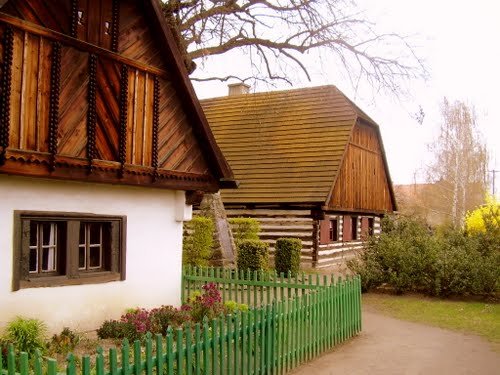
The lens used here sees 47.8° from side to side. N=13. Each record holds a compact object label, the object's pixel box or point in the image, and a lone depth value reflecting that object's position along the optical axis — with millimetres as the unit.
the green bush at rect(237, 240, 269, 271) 17562
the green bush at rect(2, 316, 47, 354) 6902
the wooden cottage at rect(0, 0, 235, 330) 7367
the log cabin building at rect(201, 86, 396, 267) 22531
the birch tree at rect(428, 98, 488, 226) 43000
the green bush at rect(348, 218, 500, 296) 14508
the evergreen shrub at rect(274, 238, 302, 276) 19125
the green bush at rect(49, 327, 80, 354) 7320
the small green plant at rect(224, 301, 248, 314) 9867
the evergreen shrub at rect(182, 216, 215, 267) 16922
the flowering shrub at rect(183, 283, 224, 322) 9430
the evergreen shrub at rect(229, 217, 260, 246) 20828
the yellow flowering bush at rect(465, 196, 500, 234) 16073
